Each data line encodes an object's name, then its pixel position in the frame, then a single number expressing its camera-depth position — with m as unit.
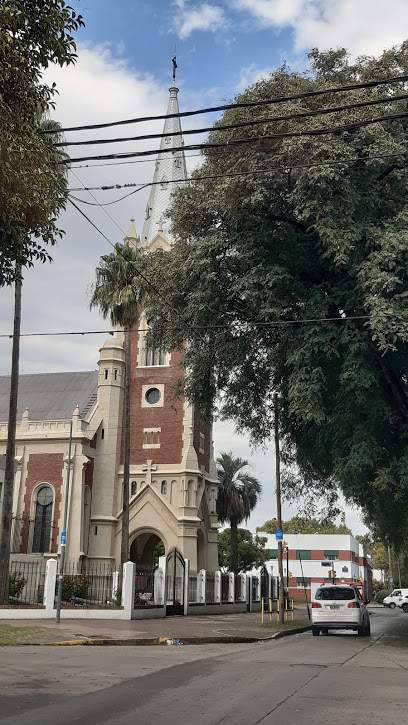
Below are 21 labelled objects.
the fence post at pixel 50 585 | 24.28
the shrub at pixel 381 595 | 85.45
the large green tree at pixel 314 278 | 17.03
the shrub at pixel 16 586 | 27.05
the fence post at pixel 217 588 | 34.75
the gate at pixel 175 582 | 29.09
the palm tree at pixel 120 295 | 31.31
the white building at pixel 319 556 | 82.19
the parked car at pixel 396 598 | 63.00
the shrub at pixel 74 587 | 27.95
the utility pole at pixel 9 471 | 24.53
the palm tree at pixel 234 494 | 52.44
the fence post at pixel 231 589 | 36.88
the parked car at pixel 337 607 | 21.11
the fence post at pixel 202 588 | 32.59
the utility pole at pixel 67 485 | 39.50
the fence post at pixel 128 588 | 24.70
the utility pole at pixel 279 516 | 25.80
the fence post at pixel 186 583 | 30.17
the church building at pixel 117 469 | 41.81
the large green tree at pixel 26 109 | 7.04
